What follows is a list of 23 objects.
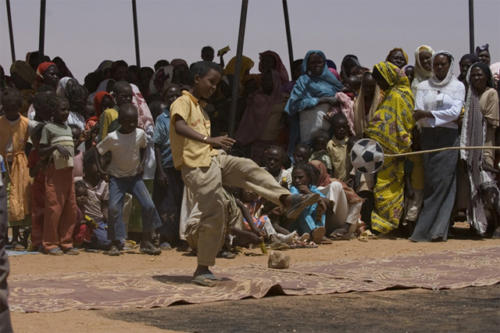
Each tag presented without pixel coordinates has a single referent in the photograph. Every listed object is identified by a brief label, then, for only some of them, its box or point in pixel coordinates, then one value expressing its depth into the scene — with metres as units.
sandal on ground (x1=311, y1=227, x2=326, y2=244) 10.90
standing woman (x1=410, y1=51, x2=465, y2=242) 11.21
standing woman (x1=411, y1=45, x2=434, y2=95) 11.80
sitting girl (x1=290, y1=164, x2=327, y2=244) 10.79
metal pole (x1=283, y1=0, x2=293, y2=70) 15.27
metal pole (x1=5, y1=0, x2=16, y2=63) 16.66
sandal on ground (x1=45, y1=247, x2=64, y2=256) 9.81
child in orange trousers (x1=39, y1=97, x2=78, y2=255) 9.77
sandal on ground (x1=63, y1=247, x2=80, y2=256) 9.90
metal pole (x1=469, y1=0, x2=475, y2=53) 12.89
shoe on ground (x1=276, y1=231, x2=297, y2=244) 10.58
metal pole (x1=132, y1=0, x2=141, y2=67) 16.41
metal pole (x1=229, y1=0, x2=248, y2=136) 10.90
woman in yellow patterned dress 11.48
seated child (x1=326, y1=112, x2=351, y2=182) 11.65
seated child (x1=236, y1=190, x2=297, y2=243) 10.58
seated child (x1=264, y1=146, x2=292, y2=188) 10.87
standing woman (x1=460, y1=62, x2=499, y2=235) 11.39
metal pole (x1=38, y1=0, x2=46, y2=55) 13.27
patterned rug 6.70
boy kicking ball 7.35
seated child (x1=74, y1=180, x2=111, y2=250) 10.35
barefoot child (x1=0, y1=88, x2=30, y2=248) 10.04
